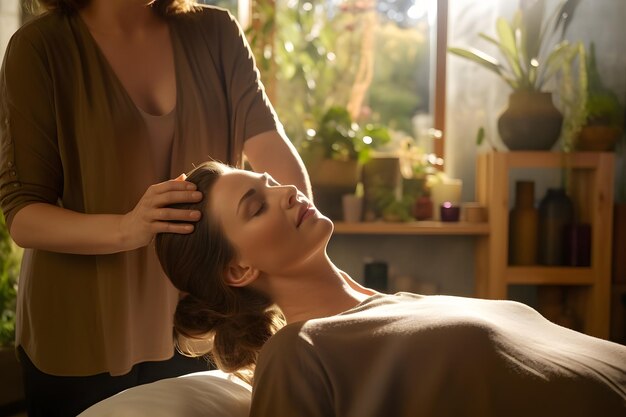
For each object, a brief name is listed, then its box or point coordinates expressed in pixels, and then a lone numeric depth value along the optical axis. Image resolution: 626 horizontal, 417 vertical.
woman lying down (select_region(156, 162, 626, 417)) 1.24
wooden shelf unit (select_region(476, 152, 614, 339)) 3.42
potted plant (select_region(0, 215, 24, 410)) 3.11
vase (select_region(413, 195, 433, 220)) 3.63
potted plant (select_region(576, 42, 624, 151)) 3.48
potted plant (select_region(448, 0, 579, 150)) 3.47
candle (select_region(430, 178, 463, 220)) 3.70
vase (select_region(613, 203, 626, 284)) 3.52
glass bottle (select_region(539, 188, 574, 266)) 3.50
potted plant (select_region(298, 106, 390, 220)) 3.55
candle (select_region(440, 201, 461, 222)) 3.61
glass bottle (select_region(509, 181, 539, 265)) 3.51
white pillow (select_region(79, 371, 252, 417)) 1.34
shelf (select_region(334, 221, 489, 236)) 3.51
